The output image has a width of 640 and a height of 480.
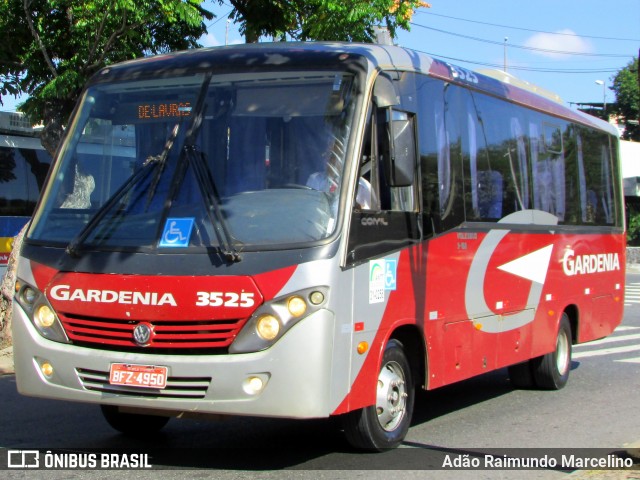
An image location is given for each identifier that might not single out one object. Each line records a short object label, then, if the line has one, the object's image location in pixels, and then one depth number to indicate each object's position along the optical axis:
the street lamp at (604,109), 63.78
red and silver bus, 6.16
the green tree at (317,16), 13.14
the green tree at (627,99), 60.56
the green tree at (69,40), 11.79
